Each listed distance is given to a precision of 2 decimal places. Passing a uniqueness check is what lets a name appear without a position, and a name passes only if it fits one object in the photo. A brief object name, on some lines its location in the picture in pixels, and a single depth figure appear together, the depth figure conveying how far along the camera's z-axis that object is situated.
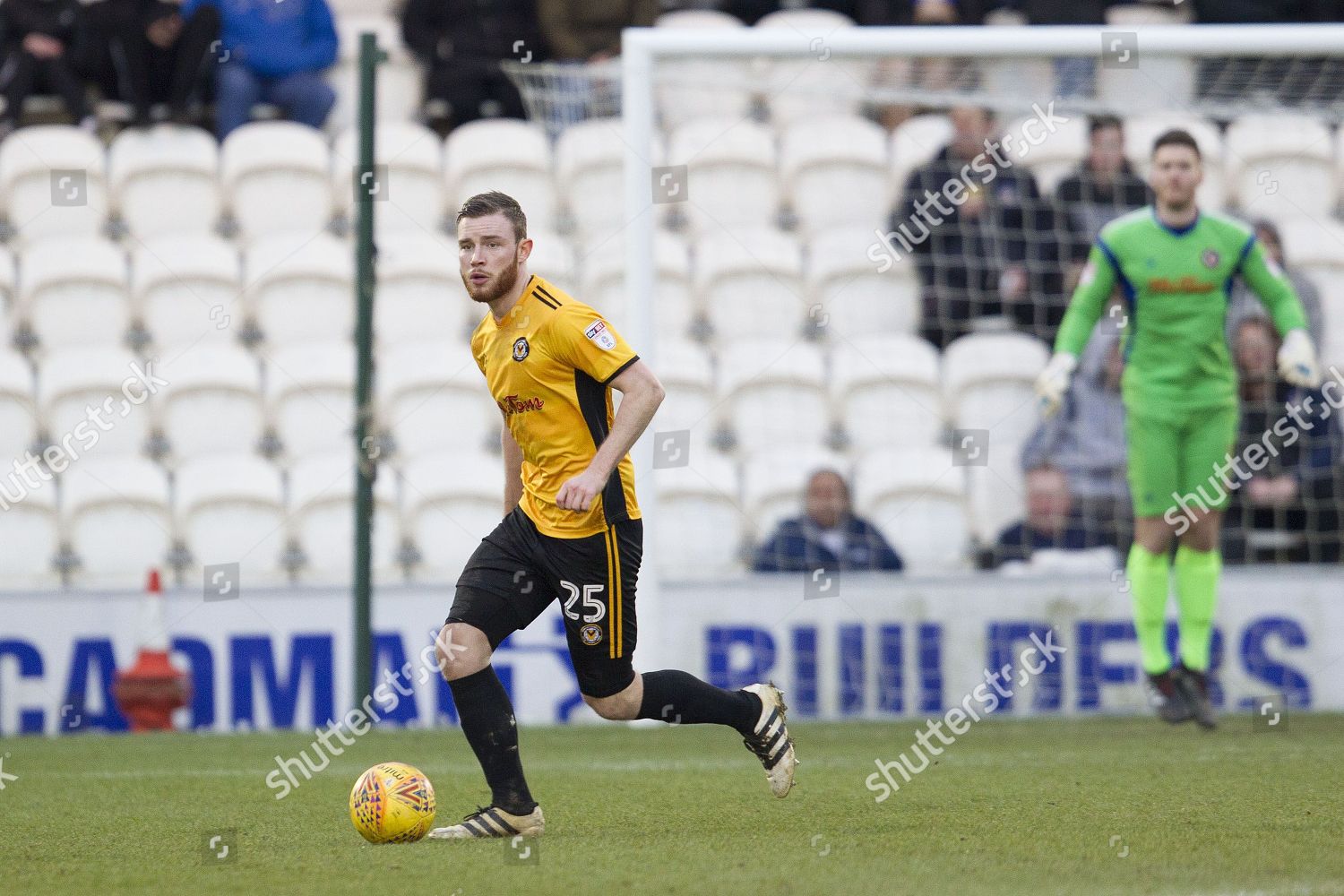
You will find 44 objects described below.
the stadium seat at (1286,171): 21.05
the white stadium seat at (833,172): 21.19
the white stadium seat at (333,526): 18.95
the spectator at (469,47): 22.41
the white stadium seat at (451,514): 18.89
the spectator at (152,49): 21.72
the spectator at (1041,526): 18.45
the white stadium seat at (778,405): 19.50
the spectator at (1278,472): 18.41
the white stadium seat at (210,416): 19.95
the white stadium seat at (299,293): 21.05
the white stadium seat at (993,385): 19.48
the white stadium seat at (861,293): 20.06
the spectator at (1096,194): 19.56
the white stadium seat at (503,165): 21.61
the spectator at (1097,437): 19.23
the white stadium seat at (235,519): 18.77
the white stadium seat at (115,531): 18.91
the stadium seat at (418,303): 21.05
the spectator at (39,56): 22.33
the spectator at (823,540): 18.25
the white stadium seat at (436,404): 19.81
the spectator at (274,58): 22.17
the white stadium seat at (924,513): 19.00
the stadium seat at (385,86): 23.56
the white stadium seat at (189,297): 20.83
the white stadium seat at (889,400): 19.56
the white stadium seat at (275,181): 22.00
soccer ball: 9.50
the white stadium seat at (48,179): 21.84
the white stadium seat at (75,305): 20.84
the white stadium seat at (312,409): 19.98
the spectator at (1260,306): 18.37
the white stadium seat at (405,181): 21.97
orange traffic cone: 17.03
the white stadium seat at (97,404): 19.64
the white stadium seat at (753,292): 20.30
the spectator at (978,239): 19.55
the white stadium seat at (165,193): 22.09
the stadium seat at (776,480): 19.08
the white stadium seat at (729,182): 21.41
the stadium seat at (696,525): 18.86
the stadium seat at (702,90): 20.64
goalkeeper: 15.46
